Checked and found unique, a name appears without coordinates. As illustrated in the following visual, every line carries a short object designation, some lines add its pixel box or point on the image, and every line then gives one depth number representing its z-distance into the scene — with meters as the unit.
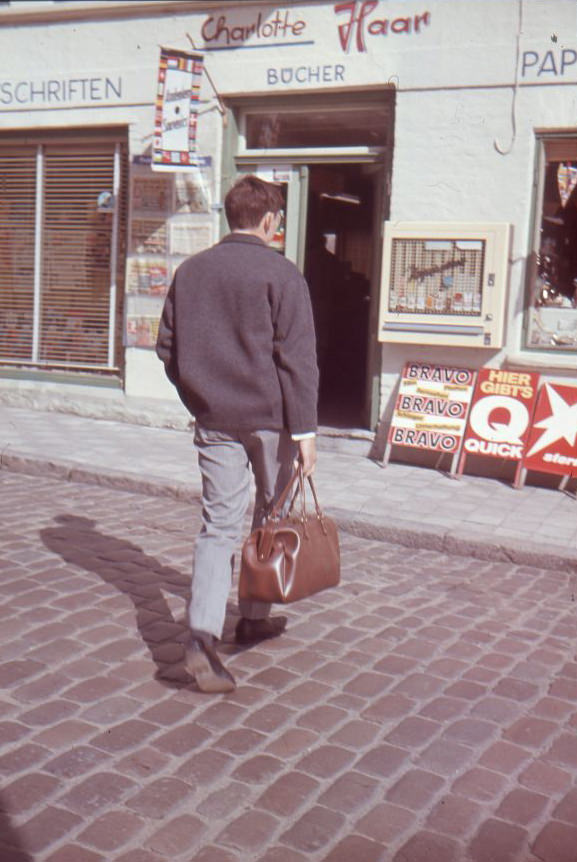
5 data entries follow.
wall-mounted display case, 8.43
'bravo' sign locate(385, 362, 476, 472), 8.59
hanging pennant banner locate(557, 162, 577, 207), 8.52
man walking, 3.81
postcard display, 9.95
